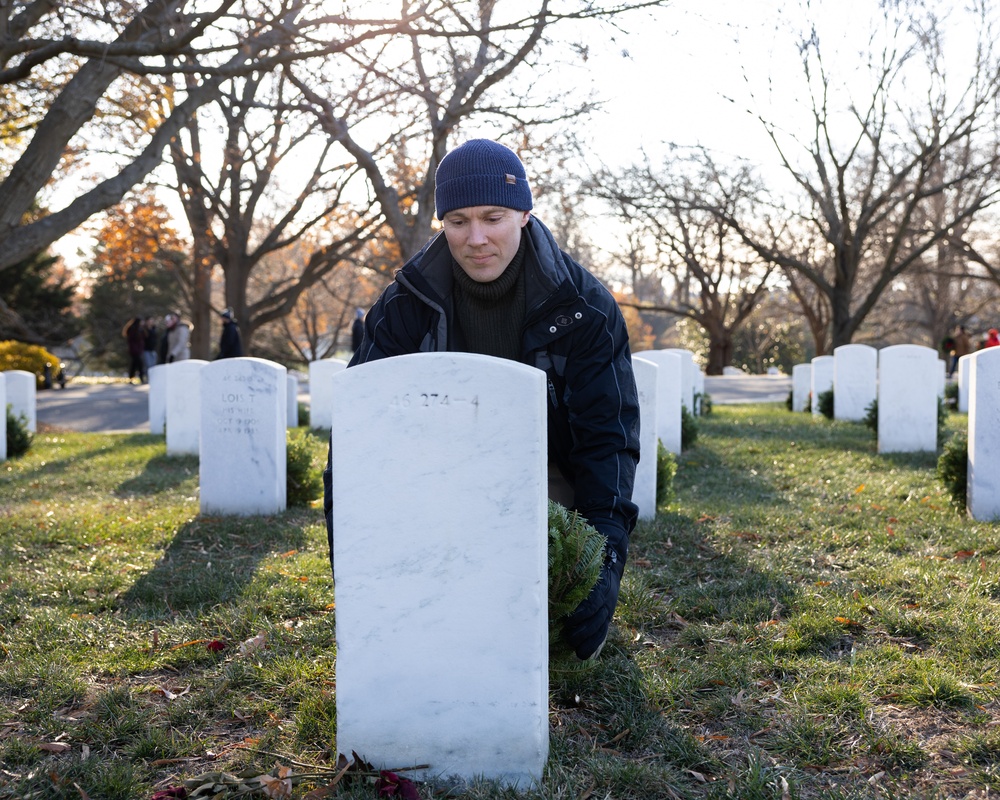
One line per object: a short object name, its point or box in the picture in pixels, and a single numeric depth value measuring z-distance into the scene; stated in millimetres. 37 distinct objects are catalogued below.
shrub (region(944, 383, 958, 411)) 16539
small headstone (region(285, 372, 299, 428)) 14055
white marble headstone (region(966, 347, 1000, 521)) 6234
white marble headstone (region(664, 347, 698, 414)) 14019
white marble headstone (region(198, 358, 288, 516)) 7000
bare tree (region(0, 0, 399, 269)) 6879
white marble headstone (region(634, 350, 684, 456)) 10070
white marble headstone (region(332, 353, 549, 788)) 2674
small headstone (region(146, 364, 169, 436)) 14172
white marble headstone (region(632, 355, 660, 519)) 6652
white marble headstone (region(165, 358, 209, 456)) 10594
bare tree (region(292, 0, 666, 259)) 7918
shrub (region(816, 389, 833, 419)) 14531
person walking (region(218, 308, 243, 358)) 16739
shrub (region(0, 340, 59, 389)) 23406
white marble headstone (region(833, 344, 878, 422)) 13502
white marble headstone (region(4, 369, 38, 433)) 13516
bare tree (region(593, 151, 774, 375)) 19641
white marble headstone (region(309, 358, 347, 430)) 13634
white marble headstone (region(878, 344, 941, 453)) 10039
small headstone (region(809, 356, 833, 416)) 15984
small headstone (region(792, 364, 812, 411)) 17141
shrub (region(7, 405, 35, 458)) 11406
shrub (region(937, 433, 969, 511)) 6953
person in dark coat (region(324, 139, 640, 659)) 3223
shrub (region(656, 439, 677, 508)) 7172
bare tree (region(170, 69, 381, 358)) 19344
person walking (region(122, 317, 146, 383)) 27219
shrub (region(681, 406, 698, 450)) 11266
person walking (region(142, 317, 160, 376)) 27688
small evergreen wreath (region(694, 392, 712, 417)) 15492
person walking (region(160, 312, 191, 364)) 22422
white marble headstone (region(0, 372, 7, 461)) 10953
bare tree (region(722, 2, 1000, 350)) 17312
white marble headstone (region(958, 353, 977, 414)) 14653
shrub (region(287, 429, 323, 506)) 7574
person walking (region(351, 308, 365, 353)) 20219
